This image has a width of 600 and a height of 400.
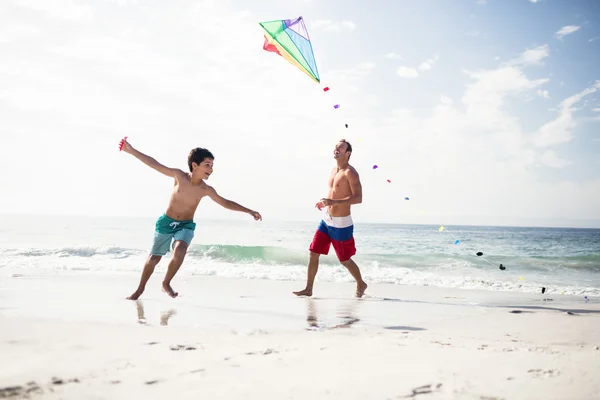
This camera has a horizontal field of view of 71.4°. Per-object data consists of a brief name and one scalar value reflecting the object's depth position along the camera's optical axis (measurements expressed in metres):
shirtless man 5.51
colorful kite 5.96
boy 4.86
